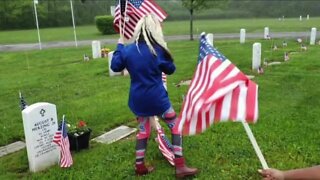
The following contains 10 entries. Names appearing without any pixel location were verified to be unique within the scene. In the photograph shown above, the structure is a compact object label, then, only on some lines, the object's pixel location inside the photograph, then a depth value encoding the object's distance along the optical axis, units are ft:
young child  10.33
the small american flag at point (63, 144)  12.16
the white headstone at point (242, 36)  49.78
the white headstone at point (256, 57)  27.81
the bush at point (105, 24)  82.54
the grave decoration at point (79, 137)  13.81
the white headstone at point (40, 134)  11.92
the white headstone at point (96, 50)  38.68
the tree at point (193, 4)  61.02
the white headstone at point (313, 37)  44.88
